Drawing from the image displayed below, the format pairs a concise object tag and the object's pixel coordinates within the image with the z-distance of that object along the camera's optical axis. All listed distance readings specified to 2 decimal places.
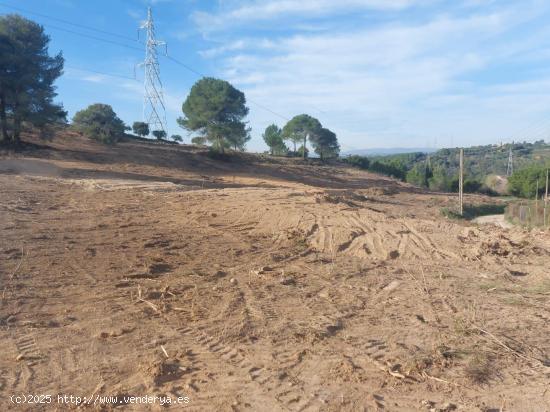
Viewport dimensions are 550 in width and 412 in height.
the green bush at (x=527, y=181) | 45.02
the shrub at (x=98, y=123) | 32.09
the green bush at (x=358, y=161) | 56.15
